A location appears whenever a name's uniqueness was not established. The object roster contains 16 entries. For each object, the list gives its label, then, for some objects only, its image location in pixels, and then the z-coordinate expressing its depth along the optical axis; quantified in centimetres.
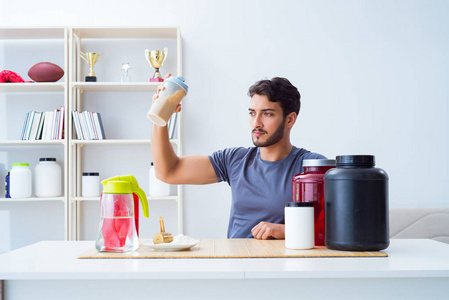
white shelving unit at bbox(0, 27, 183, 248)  355
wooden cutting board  123
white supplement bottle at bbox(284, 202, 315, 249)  129
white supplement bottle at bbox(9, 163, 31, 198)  339
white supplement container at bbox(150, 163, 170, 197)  339
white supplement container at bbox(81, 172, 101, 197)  342
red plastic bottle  140
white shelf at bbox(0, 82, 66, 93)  337
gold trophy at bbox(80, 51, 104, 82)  345
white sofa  331
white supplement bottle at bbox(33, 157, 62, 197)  341
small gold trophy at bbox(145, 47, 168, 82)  345
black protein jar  123
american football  342
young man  200
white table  105
